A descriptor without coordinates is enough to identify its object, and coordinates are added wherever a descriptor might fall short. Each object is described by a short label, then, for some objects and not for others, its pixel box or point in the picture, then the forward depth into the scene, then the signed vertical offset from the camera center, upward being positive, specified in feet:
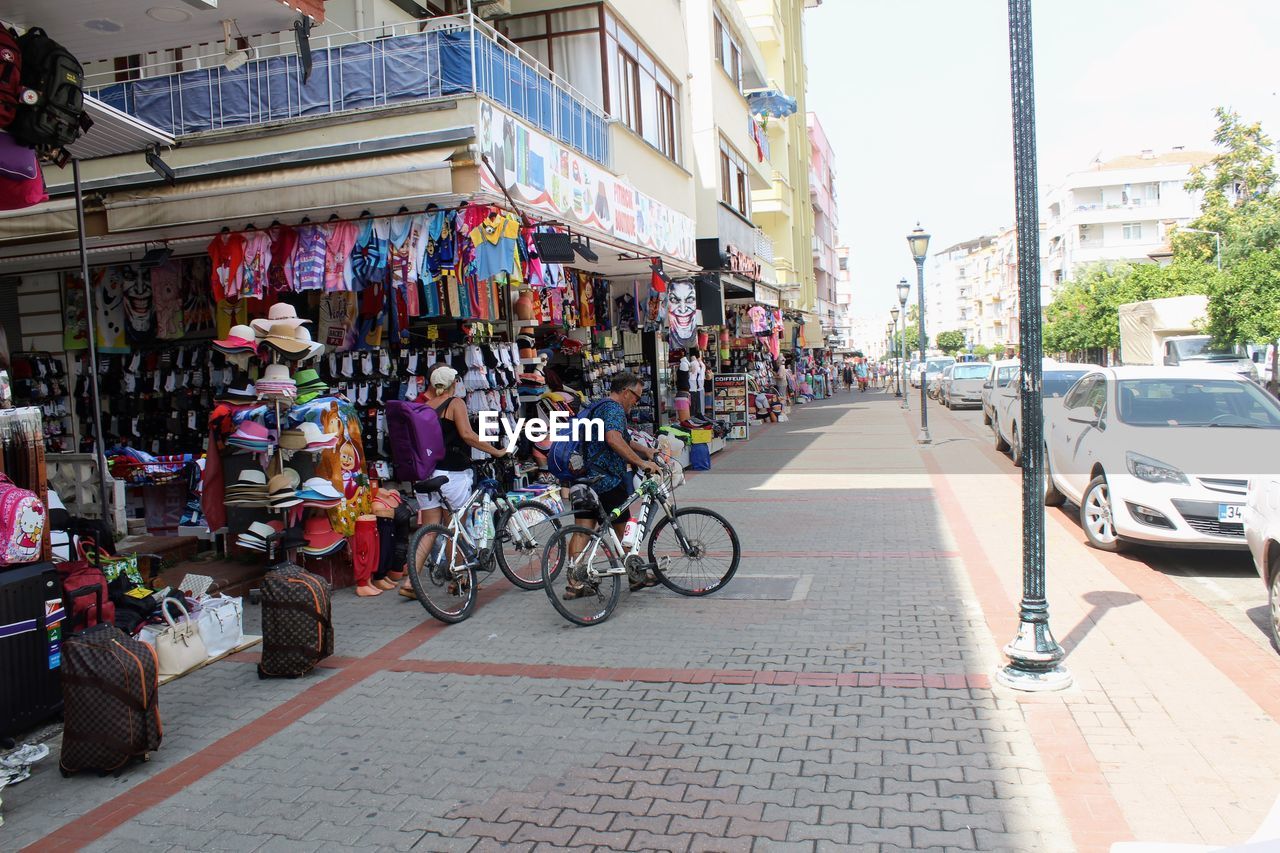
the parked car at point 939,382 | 117.39 -3.48
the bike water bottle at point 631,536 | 23.22 -4.02
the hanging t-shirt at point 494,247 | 29.84 +4.19
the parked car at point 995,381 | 64.13 -1.90
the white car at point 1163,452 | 24.29 -3.00
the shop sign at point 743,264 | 65.62 +7.70
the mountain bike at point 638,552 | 22.48 -4.47
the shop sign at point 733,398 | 72.28 -2.36
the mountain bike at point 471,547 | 22.45 -4.15
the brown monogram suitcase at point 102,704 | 14.69 -4.79
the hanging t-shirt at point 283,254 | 31.17 +4.50
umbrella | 89.97 +25.52
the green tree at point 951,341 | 397.39 +6.78
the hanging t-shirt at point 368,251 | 30.58 +4.33
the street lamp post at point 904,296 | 108.17 +7.44
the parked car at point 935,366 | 153.06 -1.44
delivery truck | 91.25 +1.21
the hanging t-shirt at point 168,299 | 36.52 +3.70
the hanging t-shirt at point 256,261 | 31.55 +4.31
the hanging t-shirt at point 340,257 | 30.68 +4.21
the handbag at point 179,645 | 19.34 -5.21
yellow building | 116.57 +28.66
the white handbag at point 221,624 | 20.40 -5.10
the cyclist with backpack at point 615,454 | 22.86 -2.00
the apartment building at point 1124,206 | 250.16 +38.40
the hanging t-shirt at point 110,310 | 36.88 +3.42
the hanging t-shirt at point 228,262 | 31.86 +4.38
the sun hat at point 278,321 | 24.68 +1.80
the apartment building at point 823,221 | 171.94 +28.84
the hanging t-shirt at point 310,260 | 30.73 +4.19
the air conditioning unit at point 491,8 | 42.63 +16.97
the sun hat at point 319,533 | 24.91 -3.86
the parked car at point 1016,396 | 47.16 -2.20
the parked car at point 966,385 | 104.88 -3.19
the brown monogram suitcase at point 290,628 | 19.01 -4.81
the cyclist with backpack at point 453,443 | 24.71 -1.65
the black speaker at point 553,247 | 33.58 +4.60
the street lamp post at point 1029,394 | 16.67 -0.73
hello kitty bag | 15.68 -2.08
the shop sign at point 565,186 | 30.27 +7.28
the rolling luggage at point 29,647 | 15.55 -4.16
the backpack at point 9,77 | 16.58 +5.76
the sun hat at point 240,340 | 24.17 +1.31
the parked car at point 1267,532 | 18.33 -3.81
